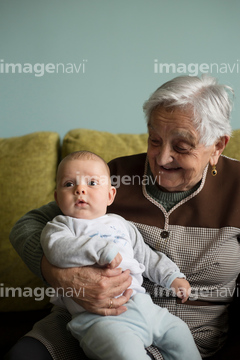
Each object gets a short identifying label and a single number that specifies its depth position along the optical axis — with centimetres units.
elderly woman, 159
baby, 130
